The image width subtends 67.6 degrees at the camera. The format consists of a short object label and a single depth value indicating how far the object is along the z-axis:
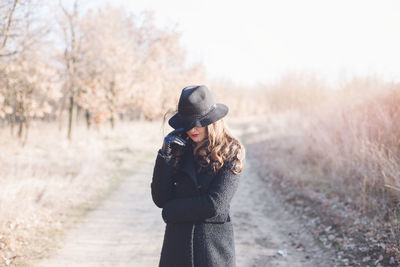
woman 1.98
